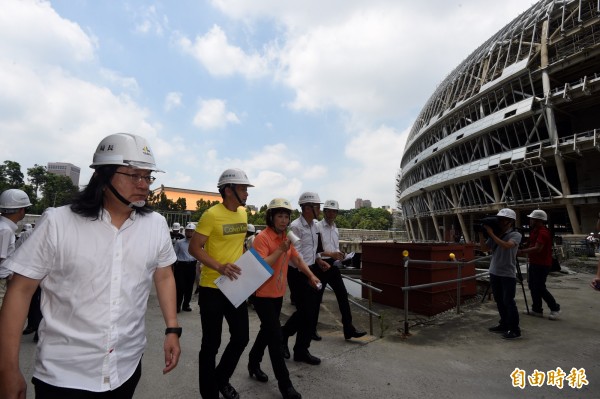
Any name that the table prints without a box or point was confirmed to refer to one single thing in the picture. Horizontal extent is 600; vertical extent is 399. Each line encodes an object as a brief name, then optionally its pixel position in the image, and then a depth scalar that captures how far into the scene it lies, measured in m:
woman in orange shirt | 3.13
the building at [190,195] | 119.69
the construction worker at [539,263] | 6.02
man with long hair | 1.49
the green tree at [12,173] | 55.55
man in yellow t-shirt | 2.92
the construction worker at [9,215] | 3.93
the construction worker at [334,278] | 4.72
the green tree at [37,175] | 60.50
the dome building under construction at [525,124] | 24.47
